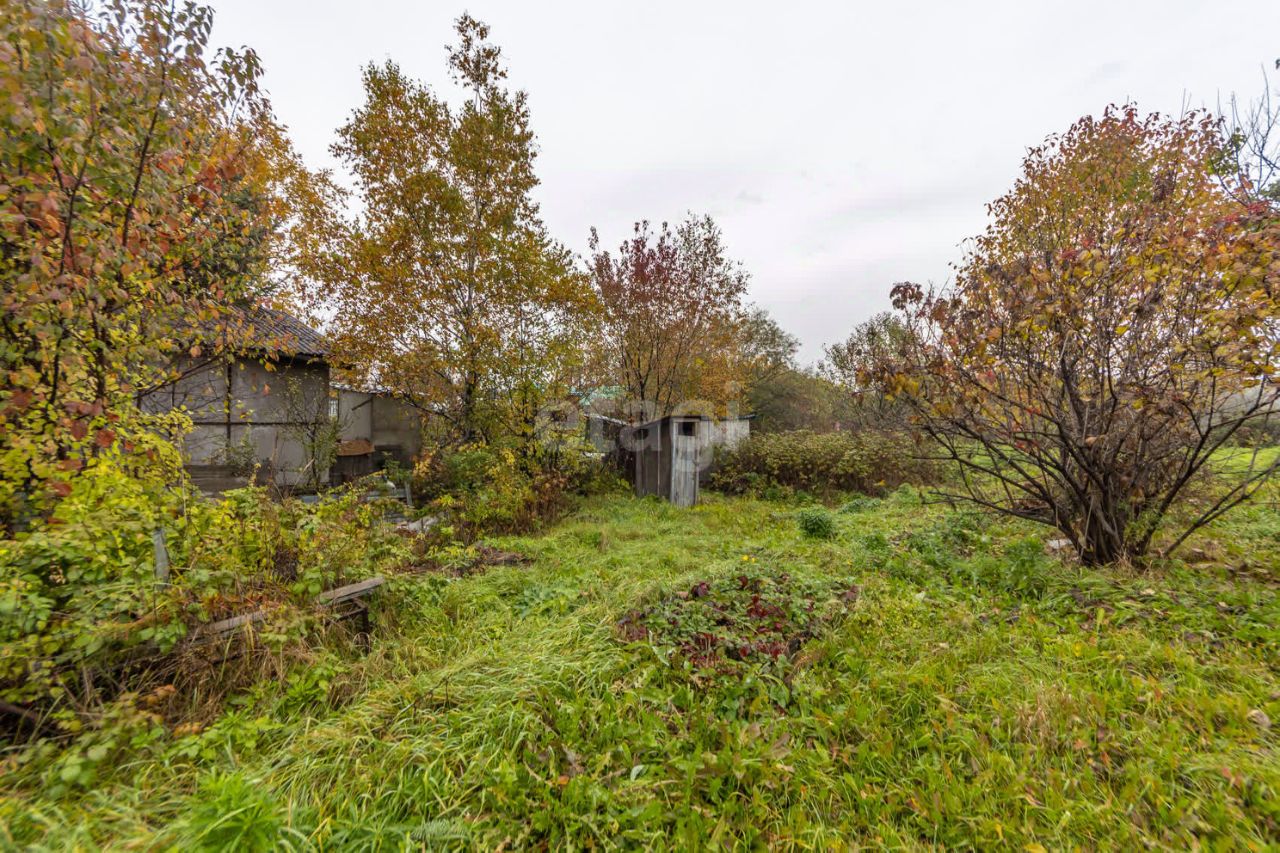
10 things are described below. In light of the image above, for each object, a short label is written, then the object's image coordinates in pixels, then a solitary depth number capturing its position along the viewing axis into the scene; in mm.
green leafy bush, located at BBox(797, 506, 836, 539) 5191
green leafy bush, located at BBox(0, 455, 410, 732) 1712
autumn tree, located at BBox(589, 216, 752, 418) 11141
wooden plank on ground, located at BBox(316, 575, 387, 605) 2615
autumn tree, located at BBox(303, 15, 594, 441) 6938
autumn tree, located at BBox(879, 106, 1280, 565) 2734
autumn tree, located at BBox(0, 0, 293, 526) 1805
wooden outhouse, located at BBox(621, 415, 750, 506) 8180
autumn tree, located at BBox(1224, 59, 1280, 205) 3508
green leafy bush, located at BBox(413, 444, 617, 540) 5770
